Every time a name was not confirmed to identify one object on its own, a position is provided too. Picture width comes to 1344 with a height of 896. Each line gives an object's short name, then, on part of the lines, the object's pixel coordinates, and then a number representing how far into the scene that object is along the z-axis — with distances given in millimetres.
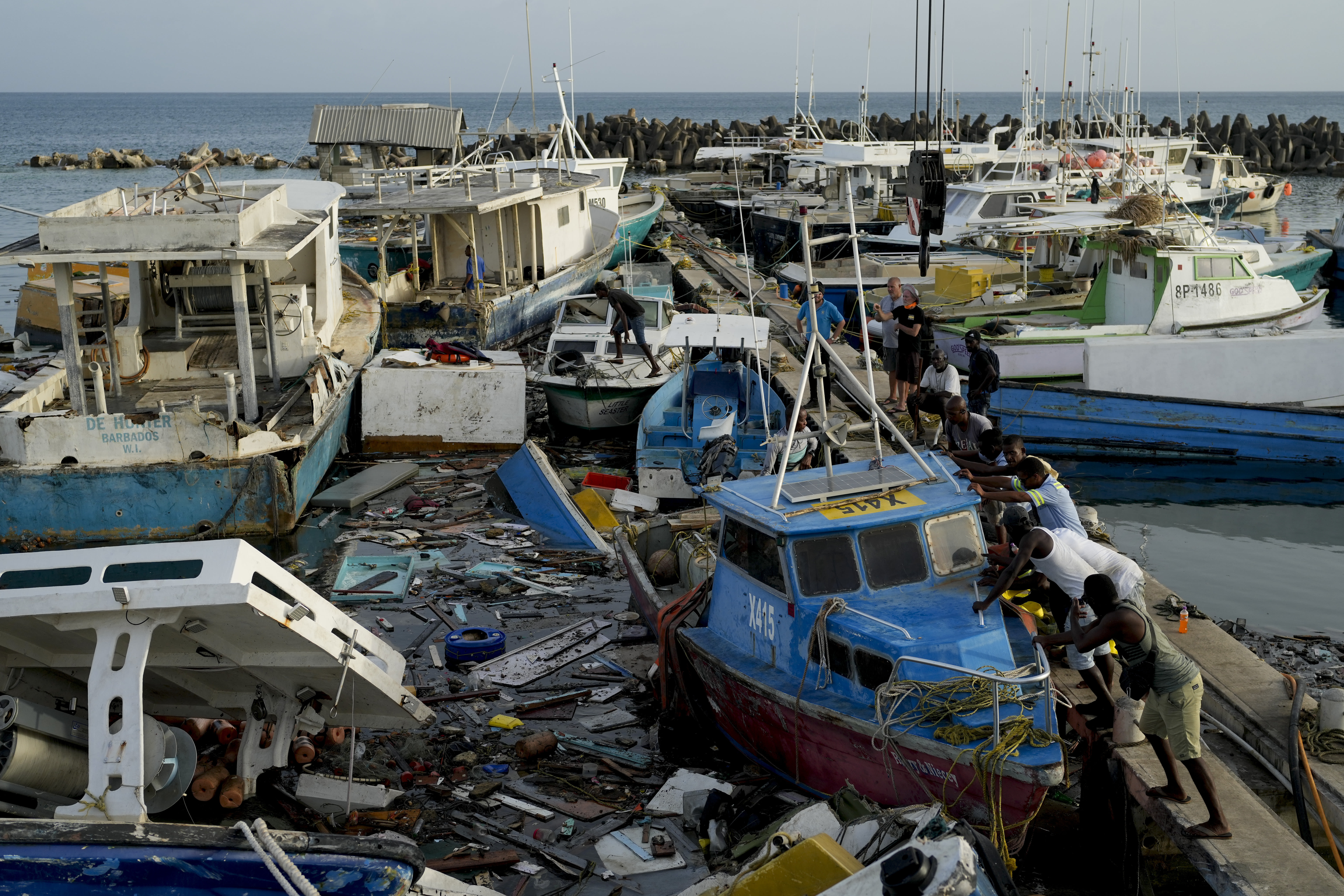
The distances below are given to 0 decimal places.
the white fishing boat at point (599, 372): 16328
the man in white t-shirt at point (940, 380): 12594
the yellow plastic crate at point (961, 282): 20062
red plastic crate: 14281
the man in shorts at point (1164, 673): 6016
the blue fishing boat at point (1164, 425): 16438
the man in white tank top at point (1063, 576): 6719
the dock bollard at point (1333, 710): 6973
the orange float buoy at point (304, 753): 7590
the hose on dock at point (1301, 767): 6387
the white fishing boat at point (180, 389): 12281
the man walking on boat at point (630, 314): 16734
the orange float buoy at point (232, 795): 7215
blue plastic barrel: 9906
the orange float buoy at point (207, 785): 7230
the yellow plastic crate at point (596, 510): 13234
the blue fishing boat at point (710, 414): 13438
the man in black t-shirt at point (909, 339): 14000
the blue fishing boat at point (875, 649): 6379
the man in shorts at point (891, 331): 14625
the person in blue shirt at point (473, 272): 21344
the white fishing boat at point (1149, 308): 17062
